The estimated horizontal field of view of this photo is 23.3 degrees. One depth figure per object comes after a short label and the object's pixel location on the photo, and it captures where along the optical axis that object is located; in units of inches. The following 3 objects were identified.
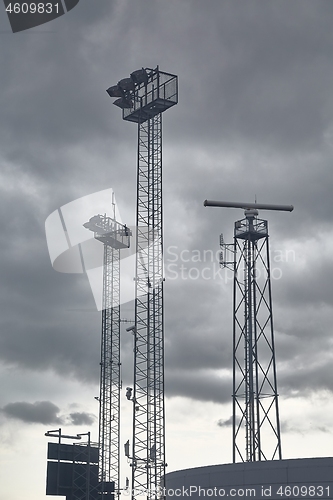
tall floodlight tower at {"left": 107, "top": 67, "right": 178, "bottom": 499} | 3208.7
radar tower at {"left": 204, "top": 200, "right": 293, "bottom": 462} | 2760.8
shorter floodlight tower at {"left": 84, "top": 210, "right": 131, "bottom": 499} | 4151.1
